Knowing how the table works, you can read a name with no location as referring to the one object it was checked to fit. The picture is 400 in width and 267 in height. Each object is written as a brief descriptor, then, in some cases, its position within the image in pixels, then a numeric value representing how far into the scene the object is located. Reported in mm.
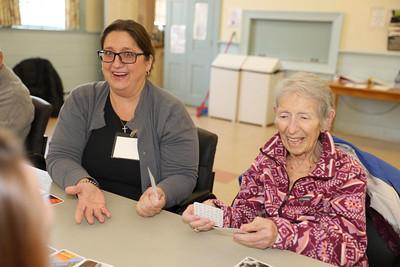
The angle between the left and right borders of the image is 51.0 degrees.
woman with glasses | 1819
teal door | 7102
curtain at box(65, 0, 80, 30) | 6477
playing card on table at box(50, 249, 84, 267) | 1101
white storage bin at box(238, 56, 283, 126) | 6184
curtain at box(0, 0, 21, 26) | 5561
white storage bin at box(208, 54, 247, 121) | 6473
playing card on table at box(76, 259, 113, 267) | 1105
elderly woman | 1310
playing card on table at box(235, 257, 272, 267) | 1152
